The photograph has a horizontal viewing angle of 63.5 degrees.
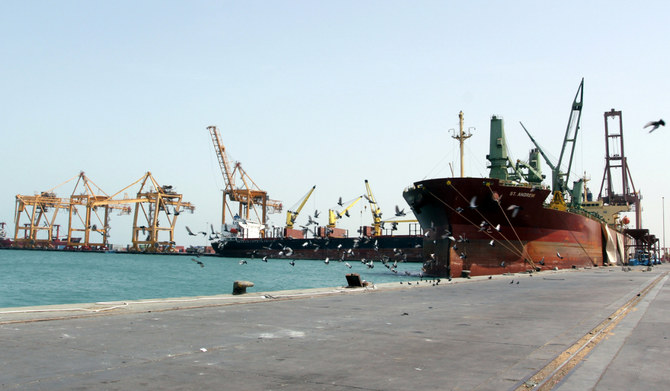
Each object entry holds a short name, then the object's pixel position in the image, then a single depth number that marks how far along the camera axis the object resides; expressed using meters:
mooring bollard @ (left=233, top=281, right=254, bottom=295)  18.73
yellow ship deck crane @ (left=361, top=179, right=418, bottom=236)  140.25
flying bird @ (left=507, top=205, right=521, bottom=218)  44.72
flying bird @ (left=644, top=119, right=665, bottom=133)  13.20
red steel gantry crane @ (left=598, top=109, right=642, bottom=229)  112.50
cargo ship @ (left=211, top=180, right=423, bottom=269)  124.69
